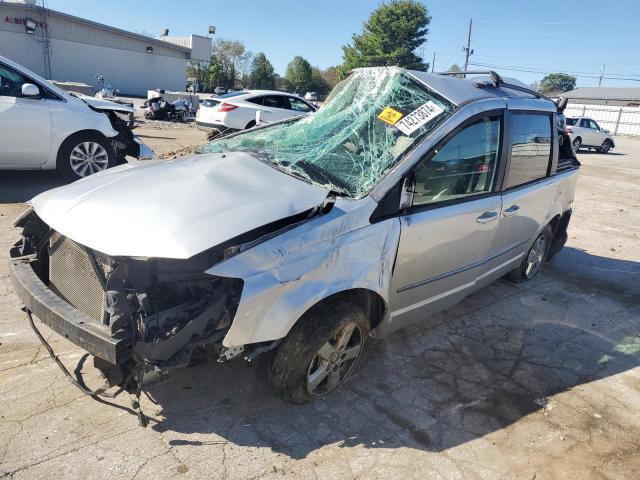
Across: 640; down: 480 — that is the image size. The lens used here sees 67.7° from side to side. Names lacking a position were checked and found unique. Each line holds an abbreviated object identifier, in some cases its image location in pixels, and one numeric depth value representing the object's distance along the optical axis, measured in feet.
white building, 105.81
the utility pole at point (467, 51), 180.14
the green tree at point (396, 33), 171.83
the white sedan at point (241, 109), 44.68
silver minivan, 7.48
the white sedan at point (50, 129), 20.34
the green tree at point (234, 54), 203.62
